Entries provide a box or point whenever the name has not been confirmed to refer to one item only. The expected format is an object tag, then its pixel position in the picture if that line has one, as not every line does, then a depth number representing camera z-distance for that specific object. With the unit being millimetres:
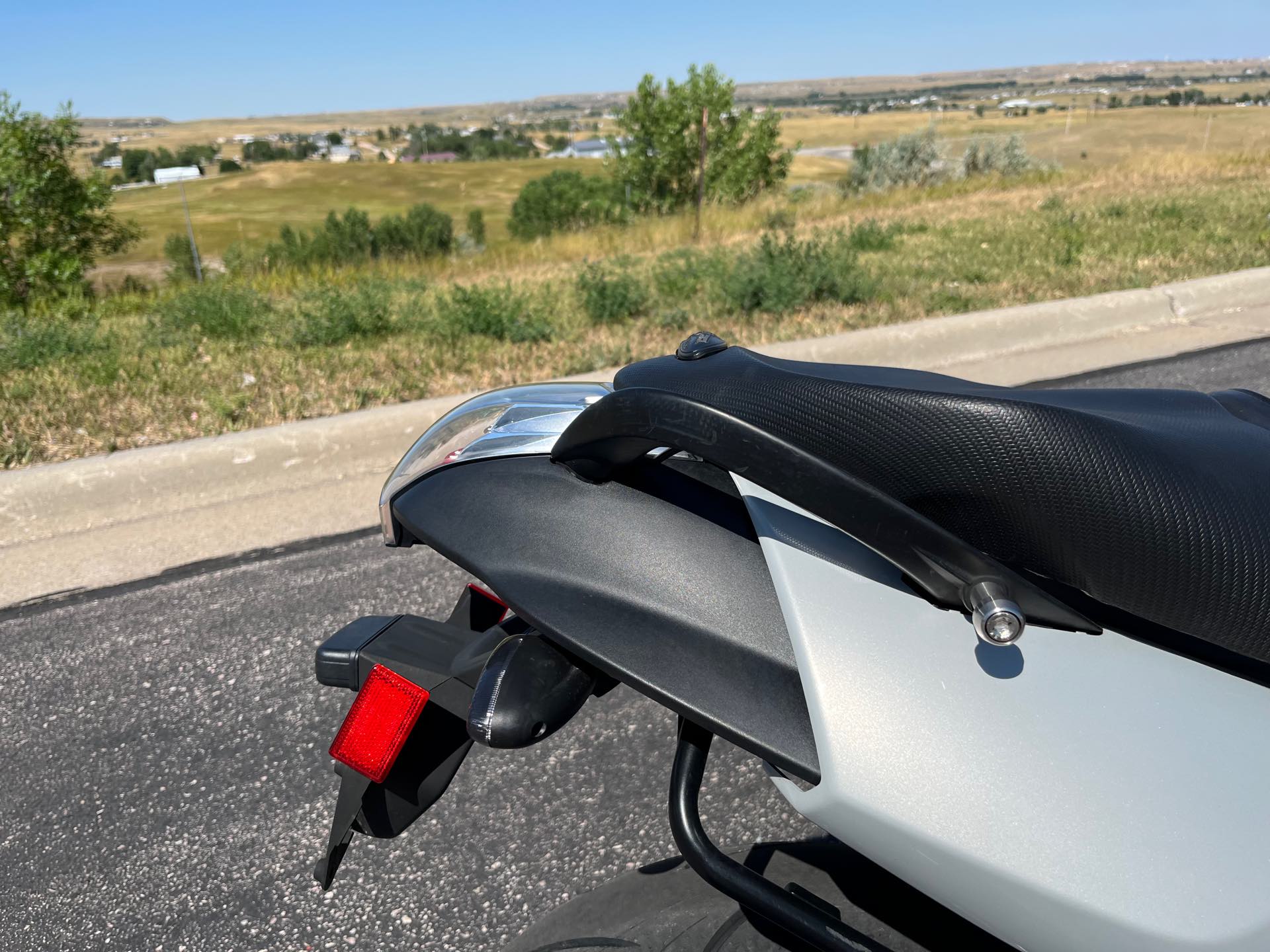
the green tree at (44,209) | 14219
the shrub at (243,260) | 12266
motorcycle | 1054
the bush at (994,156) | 24406
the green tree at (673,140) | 29531
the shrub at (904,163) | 24641
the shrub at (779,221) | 12766
